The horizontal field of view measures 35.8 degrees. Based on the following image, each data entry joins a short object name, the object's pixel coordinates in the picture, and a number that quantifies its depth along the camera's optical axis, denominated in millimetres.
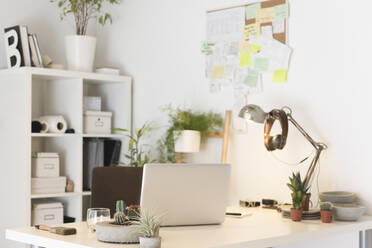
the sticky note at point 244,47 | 3438
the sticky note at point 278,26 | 3270
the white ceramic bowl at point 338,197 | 2842
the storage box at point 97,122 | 3994
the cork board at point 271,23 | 3260
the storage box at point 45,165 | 3766
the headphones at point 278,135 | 2971
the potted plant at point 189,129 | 3512
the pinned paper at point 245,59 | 3434
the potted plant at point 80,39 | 3984
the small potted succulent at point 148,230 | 1876
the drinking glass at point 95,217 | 2201
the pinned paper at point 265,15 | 3312
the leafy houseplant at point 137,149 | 3844
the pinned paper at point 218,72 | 3570
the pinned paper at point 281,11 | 3250
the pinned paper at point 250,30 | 3389
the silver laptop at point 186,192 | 2332
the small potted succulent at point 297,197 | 2678
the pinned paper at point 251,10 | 3386
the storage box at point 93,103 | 4090
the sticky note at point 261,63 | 3346
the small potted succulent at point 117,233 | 1987
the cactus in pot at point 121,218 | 2092
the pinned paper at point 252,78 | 3398
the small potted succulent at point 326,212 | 2650
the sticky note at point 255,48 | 3384
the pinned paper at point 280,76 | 3266
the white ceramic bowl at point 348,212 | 2689
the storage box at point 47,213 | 3758
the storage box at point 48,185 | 3697
